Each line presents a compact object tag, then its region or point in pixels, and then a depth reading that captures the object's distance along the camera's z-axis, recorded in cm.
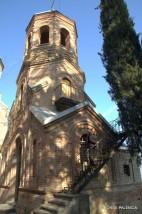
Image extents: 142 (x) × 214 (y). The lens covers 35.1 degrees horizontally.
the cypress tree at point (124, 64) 1027
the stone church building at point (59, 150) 1073
